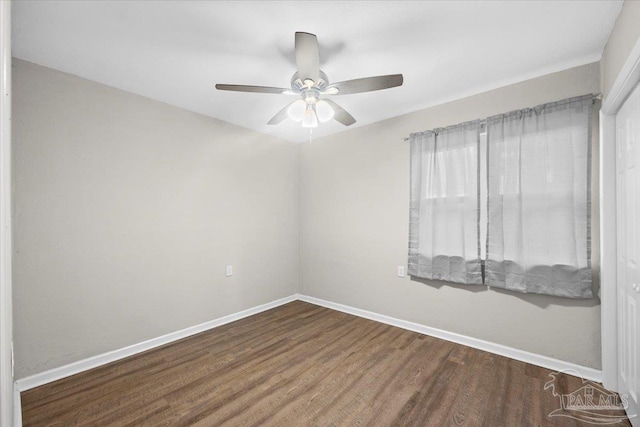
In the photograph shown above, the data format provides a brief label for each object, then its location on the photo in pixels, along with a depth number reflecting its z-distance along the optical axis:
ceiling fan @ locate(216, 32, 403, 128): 1.70
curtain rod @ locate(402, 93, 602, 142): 2.11
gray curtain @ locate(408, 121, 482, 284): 2.67
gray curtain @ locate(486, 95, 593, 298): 2.15
